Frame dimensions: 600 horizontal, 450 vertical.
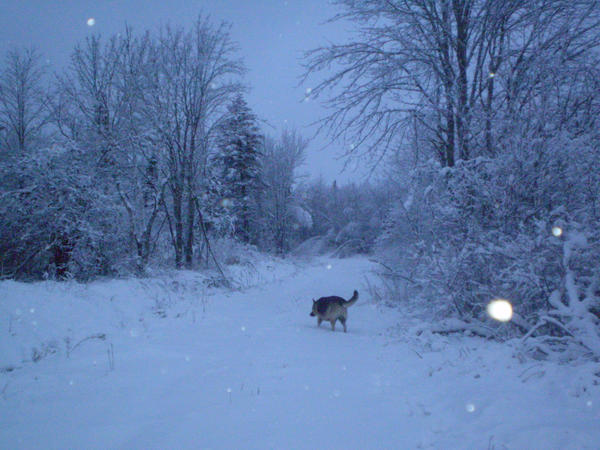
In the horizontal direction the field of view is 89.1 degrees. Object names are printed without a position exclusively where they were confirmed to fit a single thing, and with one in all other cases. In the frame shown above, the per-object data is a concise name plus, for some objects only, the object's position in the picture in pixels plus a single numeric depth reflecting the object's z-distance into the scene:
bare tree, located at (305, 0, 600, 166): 5.75
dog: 7.04
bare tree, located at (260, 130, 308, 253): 27.40
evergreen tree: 24.42
